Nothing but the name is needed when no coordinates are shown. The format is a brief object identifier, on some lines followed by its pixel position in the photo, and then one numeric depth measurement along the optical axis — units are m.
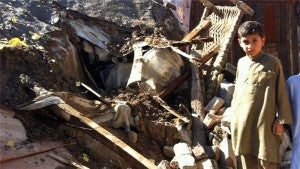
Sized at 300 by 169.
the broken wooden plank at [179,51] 5.74
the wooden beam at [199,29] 6.42
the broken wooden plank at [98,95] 4.89
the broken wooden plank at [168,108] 5.12
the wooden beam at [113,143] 3.61
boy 2.86
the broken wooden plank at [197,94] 5.32
